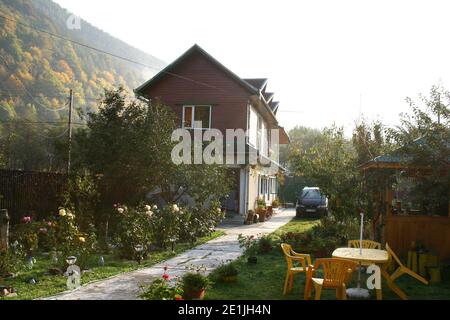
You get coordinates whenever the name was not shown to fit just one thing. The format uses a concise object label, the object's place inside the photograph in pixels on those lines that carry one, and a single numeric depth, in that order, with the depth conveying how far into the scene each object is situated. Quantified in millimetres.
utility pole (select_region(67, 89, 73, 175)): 16469
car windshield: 25462
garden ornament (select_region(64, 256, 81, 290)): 7474
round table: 6973
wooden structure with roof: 10445
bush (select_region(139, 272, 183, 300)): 5770
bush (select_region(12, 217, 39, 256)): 9931
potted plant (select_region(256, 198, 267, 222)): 21609
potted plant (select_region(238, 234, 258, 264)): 11515
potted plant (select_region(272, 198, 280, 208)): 29712
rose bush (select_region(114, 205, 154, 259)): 10320
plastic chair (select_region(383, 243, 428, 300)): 7254
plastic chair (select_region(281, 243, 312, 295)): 7414
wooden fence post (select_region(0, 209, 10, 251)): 8828
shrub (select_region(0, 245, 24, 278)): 7738
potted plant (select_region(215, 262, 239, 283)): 8109
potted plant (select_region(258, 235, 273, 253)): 11984
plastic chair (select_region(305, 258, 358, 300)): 6391
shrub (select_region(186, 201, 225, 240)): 14211
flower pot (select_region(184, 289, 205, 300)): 6625
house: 22281
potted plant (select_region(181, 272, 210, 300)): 6652
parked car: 24750
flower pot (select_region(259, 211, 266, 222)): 21584
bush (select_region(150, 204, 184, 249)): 11750
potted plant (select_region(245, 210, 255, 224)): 20516
